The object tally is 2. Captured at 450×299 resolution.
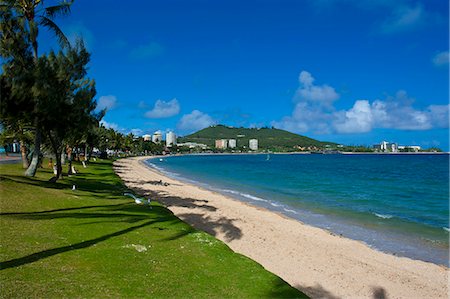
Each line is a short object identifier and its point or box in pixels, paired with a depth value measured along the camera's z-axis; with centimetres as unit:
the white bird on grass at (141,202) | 2002
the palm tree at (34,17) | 1998
